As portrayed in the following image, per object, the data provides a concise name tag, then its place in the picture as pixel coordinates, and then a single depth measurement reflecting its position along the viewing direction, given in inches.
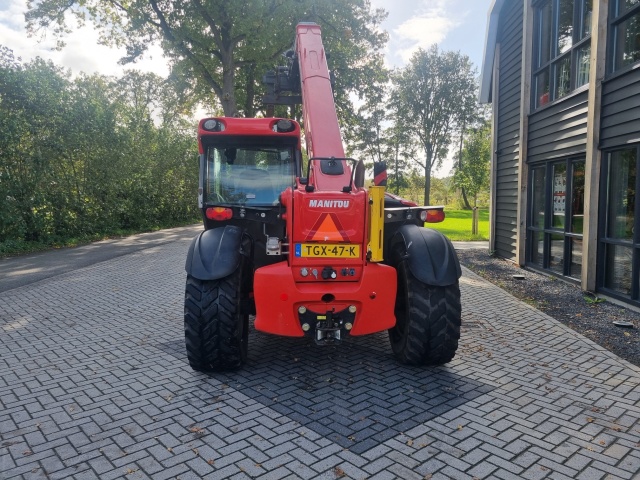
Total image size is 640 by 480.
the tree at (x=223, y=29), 720.3
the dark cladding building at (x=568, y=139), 274.1
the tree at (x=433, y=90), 1739.7
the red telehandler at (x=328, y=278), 168.1
